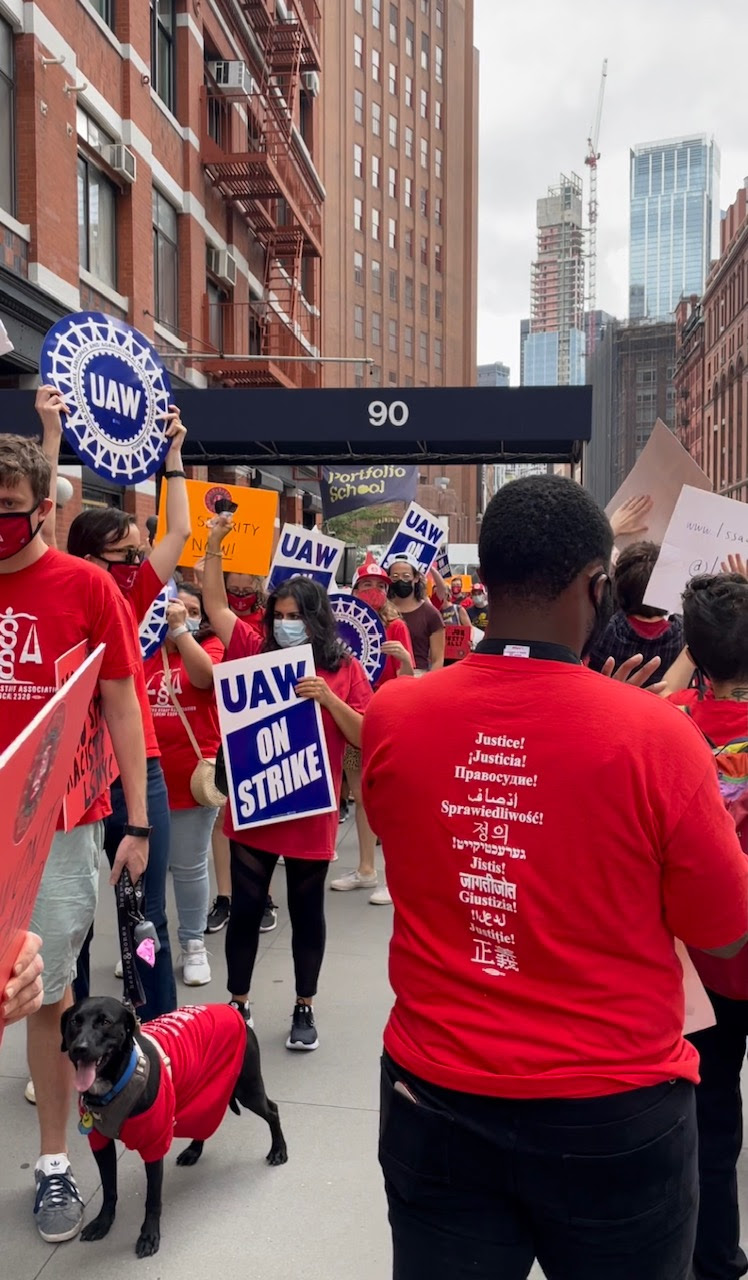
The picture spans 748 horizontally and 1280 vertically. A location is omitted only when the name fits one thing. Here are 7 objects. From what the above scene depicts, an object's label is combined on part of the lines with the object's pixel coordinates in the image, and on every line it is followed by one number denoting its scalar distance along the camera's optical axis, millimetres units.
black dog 2787
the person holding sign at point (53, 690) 2871
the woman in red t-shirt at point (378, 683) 6609
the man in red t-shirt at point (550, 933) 1569
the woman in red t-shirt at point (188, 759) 4895
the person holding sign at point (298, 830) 4184
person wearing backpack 2582
